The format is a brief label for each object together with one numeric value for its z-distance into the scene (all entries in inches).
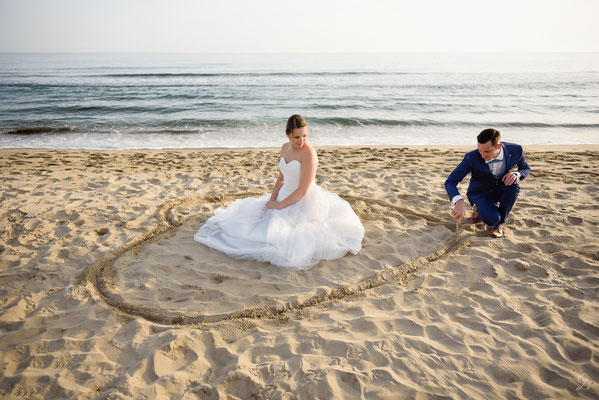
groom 170.9
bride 155.7
